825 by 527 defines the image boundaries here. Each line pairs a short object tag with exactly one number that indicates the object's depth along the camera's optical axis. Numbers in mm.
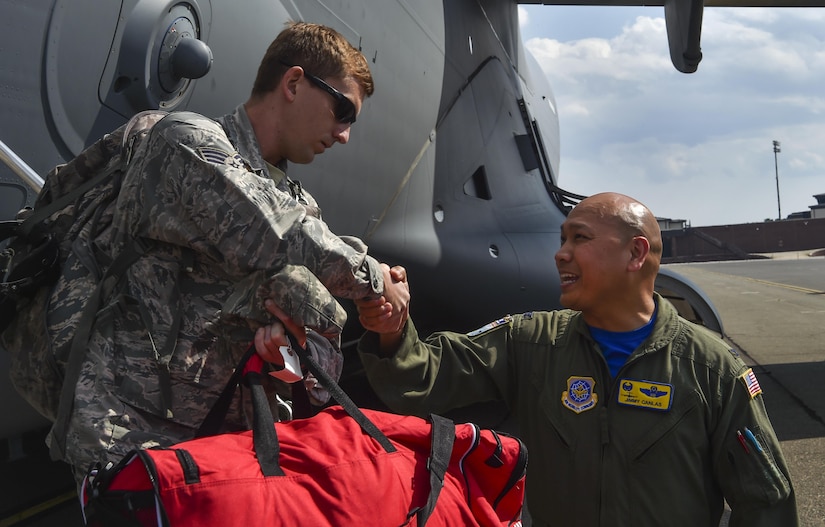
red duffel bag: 1156
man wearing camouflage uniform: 1462
